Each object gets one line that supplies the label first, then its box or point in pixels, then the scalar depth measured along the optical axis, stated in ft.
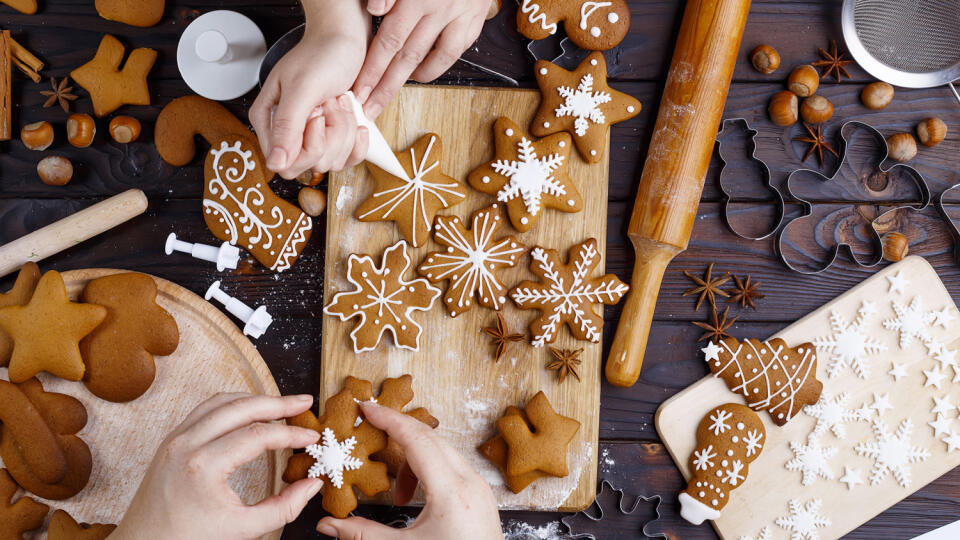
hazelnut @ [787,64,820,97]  2.32
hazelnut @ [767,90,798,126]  2.32
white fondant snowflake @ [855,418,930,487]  2.33
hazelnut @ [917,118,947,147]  2.34
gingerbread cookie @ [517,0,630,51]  2.28
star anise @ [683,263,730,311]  2.34
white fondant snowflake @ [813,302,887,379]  2.34
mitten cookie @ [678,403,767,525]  2.29
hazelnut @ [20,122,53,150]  2.28
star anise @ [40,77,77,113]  2.31
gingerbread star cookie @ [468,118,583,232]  2.28
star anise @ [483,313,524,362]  2.29
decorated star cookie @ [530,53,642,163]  2.28
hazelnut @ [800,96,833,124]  2.33
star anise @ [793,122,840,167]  2.34
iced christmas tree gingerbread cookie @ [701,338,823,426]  2.30
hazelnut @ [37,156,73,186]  2.29
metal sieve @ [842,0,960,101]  2.33
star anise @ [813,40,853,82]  2.34
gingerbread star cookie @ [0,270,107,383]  2.16
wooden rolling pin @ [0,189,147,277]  2.25
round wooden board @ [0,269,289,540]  2.24
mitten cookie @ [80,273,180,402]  2.20
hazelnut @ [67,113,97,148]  2.29
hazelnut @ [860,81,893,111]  2.33
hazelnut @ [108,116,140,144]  2.29
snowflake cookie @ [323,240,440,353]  2.26
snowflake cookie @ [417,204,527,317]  2.28
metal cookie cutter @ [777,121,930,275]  2.36
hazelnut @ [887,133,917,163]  2.34
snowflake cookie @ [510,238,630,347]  2.28
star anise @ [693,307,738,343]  2.34
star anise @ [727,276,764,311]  2.35
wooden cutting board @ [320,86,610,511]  2.29
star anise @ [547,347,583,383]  2.29
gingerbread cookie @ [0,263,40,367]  2.20
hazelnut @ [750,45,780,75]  2.32
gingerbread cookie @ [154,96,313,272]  2.28
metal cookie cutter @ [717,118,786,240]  2.34
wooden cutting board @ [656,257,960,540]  2.33
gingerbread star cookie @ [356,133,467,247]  2.27
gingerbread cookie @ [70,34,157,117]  2.29
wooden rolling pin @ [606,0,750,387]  2.25
